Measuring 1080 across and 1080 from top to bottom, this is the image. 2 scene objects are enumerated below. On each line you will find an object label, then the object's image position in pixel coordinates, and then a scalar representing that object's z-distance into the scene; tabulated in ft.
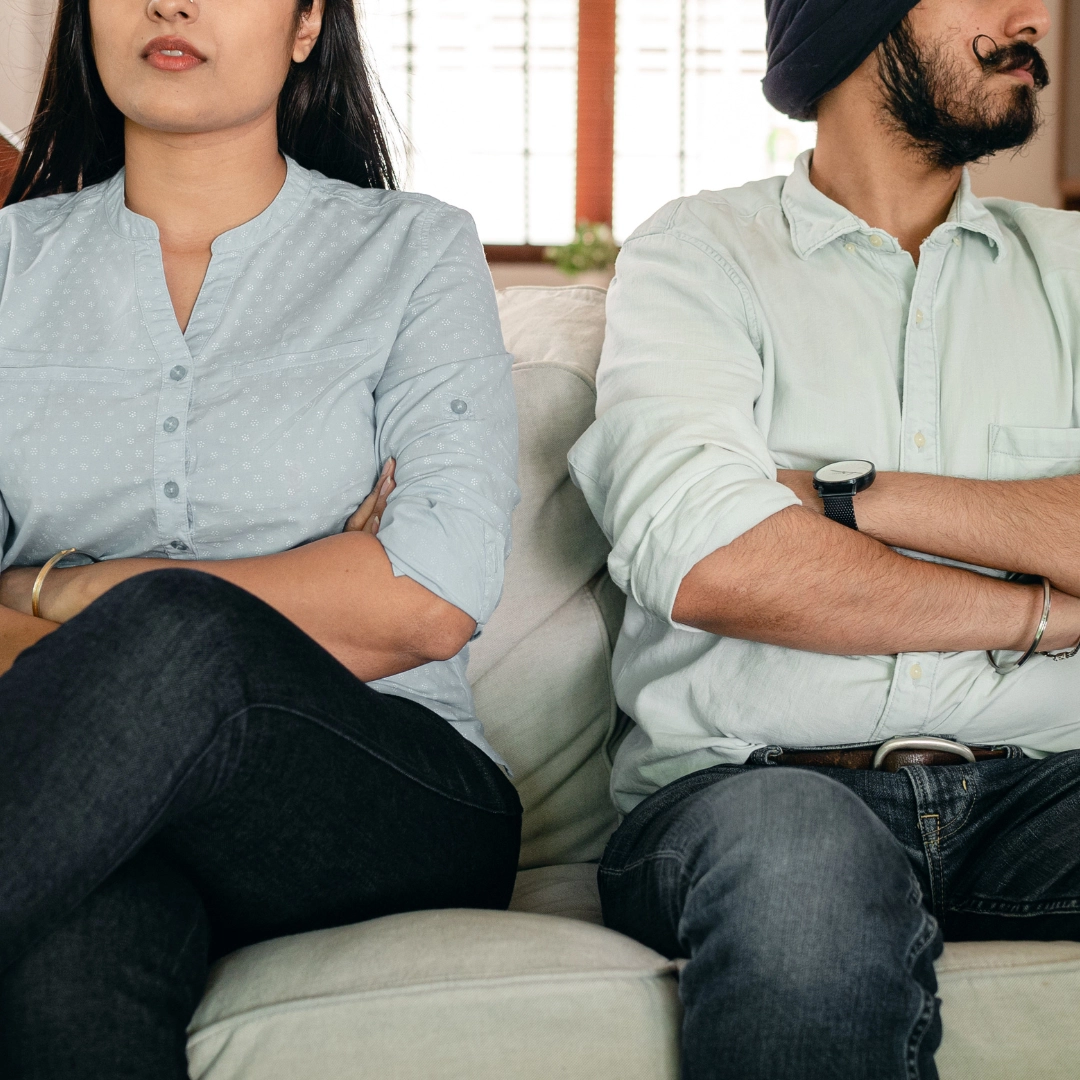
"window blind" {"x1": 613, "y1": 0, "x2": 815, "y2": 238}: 17.58
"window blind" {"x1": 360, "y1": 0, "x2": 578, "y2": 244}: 17.42
